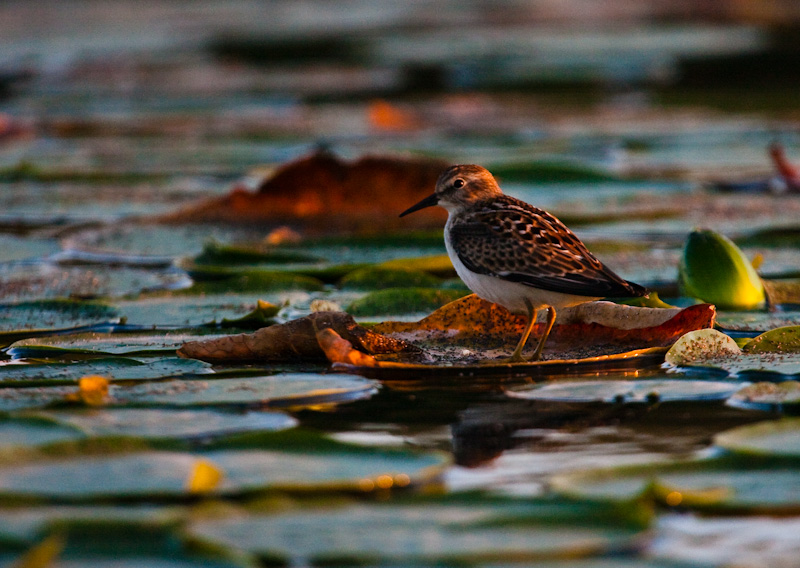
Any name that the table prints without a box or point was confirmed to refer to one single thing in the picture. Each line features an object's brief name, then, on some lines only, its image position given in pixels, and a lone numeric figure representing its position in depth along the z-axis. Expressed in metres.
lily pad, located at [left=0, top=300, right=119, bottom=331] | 9.80
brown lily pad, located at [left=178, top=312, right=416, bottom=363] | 8.06
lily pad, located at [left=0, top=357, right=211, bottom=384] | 7.80
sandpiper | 8.37
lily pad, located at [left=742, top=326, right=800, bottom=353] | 8.18
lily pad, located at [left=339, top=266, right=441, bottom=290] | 11.05
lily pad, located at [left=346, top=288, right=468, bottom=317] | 9.97
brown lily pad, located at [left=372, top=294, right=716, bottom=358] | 8.35
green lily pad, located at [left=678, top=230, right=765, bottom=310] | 10.02
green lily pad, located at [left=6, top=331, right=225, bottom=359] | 8.62
